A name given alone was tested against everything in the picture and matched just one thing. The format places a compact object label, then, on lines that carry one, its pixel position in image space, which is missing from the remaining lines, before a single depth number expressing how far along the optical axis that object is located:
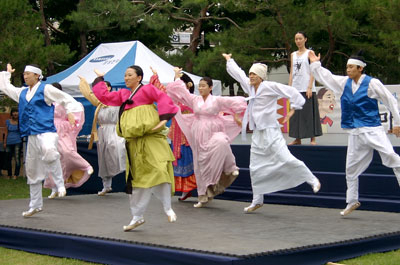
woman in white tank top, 8.72
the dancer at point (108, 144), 9.98
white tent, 13.33
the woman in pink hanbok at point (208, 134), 8.38
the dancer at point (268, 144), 7.50
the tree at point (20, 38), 12.66
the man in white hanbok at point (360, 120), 6.88
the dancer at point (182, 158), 8.88
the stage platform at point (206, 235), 5.39
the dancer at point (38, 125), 7.57
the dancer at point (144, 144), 6.41
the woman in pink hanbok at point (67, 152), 9.93
